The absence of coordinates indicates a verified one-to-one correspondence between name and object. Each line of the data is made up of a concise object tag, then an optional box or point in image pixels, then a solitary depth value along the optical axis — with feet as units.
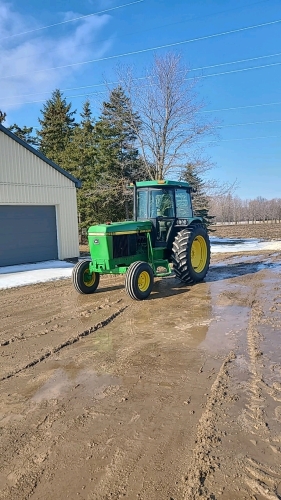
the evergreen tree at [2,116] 93.86
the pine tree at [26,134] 108.06
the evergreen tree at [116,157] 67.87
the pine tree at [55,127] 102.47
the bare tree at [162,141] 63.87
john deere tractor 24.70
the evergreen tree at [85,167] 74.59
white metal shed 42.55
